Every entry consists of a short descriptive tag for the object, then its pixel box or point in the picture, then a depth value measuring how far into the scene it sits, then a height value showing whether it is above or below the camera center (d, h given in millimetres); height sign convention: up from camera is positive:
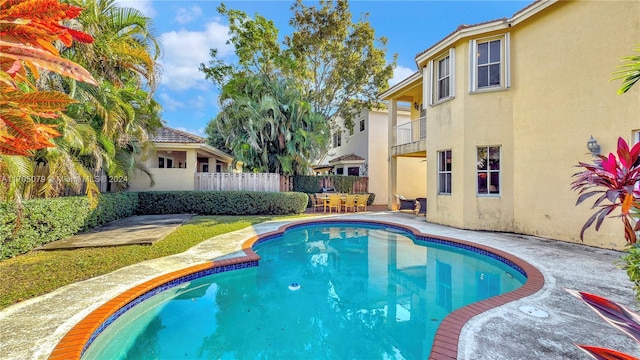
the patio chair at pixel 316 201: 18748 -1171
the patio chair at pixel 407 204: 17219 -1150
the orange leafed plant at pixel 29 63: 1265 +548
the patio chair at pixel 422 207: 16000 -1235
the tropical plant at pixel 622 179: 2148 +54
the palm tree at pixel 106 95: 8211 +3007
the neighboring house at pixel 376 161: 21719 +1987
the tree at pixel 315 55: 20047 +9515
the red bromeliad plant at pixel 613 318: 2020 -1020
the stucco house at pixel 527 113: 8156 +2467
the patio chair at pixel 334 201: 17656 -1009
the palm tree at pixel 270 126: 17219 +3667
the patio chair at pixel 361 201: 18278 -1041
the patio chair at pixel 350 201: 17906 -1018
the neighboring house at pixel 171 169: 15641 +1125
